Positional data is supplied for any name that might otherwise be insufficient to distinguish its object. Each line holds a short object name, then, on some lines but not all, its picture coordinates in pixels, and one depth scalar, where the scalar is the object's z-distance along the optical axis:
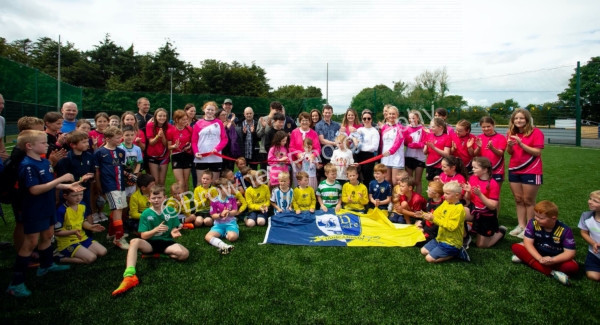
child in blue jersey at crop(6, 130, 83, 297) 3.09
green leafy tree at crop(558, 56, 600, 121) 29.48
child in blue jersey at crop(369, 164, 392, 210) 5.59
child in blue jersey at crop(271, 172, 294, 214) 5.50
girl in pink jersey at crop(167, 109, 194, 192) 5.86
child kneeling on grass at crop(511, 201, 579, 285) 3.46
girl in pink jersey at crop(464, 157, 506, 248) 4.40
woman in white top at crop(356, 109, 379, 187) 6.08
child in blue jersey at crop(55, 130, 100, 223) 4.12
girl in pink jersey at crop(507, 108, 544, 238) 4.58
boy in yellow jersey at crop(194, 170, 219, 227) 5.29
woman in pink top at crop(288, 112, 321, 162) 5.98
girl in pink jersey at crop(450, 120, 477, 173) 5.31
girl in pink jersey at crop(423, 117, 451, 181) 5.47
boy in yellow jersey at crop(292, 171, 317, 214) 5.54
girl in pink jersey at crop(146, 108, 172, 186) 5.70
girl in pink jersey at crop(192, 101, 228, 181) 5.88
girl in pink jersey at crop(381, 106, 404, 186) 5.86
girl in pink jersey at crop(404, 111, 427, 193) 5.95
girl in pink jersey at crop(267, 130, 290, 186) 5.82
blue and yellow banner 4.55
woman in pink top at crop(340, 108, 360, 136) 6.31
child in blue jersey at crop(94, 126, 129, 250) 4.36
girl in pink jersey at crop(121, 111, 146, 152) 5.53
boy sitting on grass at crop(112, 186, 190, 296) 3.78
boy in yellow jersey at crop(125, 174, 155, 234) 4.93
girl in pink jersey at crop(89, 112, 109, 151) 5.24
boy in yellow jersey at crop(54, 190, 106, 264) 3.79
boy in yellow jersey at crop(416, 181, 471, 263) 3.83
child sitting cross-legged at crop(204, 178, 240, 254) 4.59
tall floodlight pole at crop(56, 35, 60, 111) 16.65
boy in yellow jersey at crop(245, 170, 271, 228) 5.42
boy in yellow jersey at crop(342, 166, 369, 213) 5.57
